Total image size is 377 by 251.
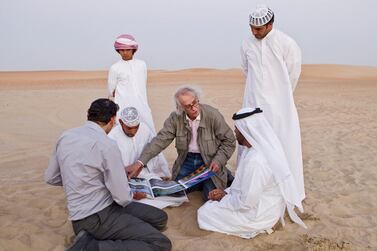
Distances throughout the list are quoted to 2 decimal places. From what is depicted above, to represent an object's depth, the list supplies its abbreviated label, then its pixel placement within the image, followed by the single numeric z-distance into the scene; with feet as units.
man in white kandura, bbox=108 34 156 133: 20.27
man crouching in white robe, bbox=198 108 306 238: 12.48
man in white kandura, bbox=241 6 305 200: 15.67
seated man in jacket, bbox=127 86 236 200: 15.90
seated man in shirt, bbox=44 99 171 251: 11.01
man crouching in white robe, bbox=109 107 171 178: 15.92
